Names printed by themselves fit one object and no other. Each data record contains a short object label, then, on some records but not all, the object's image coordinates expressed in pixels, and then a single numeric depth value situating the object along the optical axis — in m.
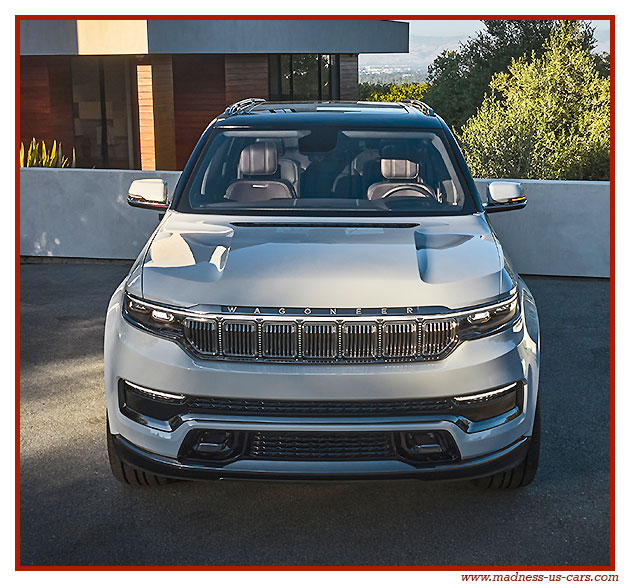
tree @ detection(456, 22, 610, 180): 15.66
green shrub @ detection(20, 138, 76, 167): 12.94
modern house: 20.52
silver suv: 3.84
